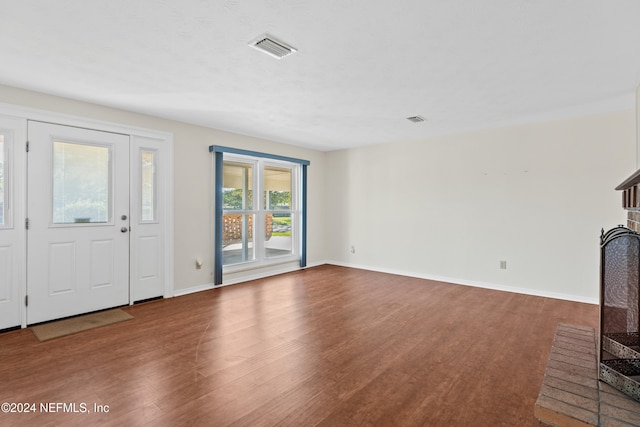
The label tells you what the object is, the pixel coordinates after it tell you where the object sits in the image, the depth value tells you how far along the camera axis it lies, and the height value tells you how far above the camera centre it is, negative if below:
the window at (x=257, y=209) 5.06 +0.04
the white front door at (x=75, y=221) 3.31 -0.12
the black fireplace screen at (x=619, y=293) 1.79 -0.47
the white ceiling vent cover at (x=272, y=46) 2.26 +1.24
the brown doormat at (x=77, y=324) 3.06 -1.19
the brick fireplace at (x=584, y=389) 1.44 -0.91
